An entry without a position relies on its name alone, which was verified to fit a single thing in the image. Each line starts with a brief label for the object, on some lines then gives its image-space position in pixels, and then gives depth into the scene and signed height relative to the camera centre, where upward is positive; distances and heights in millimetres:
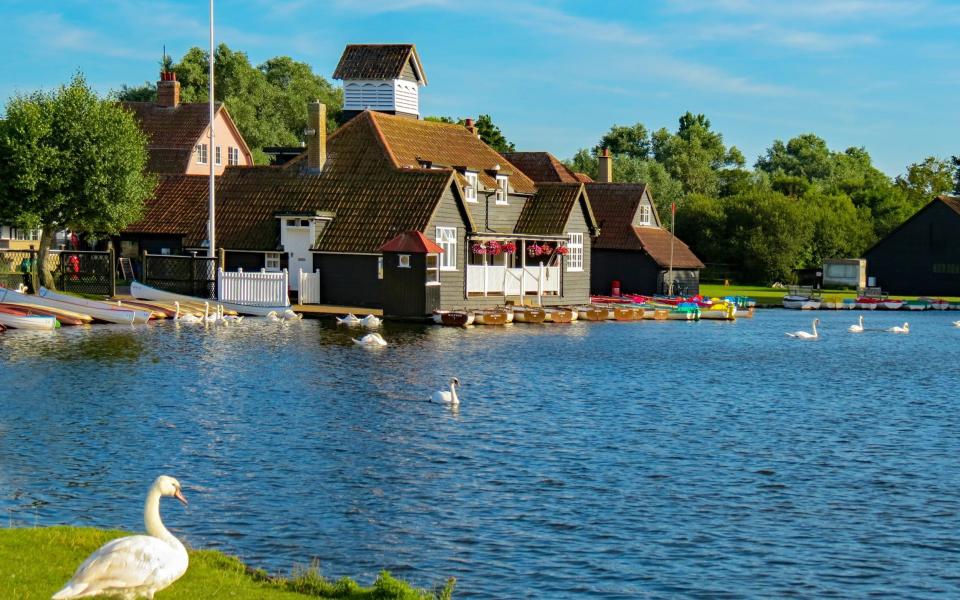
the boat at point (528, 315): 64062 -1768
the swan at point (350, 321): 55375 -1817
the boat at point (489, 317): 60875 -1789
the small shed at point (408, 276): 58969 +183
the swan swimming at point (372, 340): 48719 -2332
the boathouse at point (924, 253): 107062 +2454
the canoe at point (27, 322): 50562 -1754
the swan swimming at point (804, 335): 62875 -2674
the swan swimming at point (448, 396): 34875 -3238
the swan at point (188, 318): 56000 -1736
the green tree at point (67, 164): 58094 +5292
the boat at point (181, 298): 59438 -918
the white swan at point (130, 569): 13906 -3260
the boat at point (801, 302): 91125 -1500
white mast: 61562 +2713
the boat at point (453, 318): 59062 -1778
